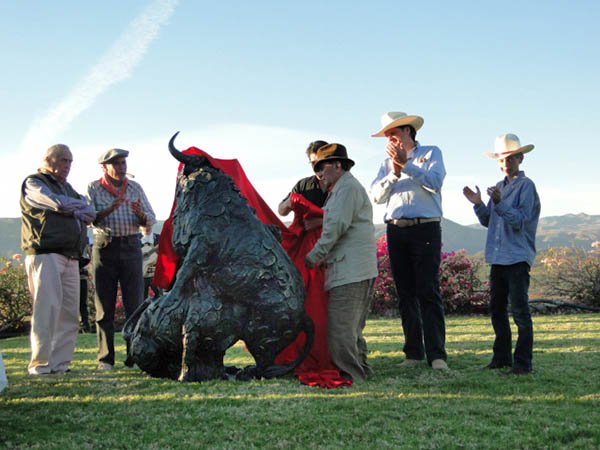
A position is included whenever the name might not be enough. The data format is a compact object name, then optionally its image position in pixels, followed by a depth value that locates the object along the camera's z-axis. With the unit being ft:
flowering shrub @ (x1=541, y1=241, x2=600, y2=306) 42.01
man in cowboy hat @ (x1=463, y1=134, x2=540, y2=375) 16.29
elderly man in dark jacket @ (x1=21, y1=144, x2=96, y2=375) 18.02
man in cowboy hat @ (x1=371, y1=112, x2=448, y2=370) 17.53
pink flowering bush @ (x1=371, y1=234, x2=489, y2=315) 41.75
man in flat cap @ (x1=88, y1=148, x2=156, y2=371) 19.54
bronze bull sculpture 14.55
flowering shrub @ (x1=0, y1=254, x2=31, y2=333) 40.68
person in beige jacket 15.49
